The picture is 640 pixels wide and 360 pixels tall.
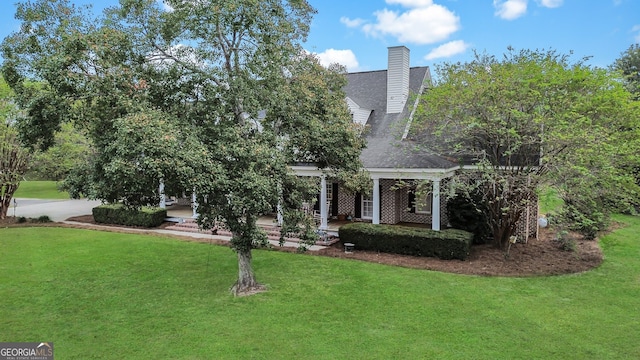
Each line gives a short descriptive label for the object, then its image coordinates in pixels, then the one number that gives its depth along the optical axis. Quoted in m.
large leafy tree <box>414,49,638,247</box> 11.96
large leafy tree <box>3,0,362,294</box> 8.19
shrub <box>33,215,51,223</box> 22.44
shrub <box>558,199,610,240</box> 12.96
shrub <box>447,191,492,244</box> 15.71
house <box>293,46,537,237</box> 15.99
